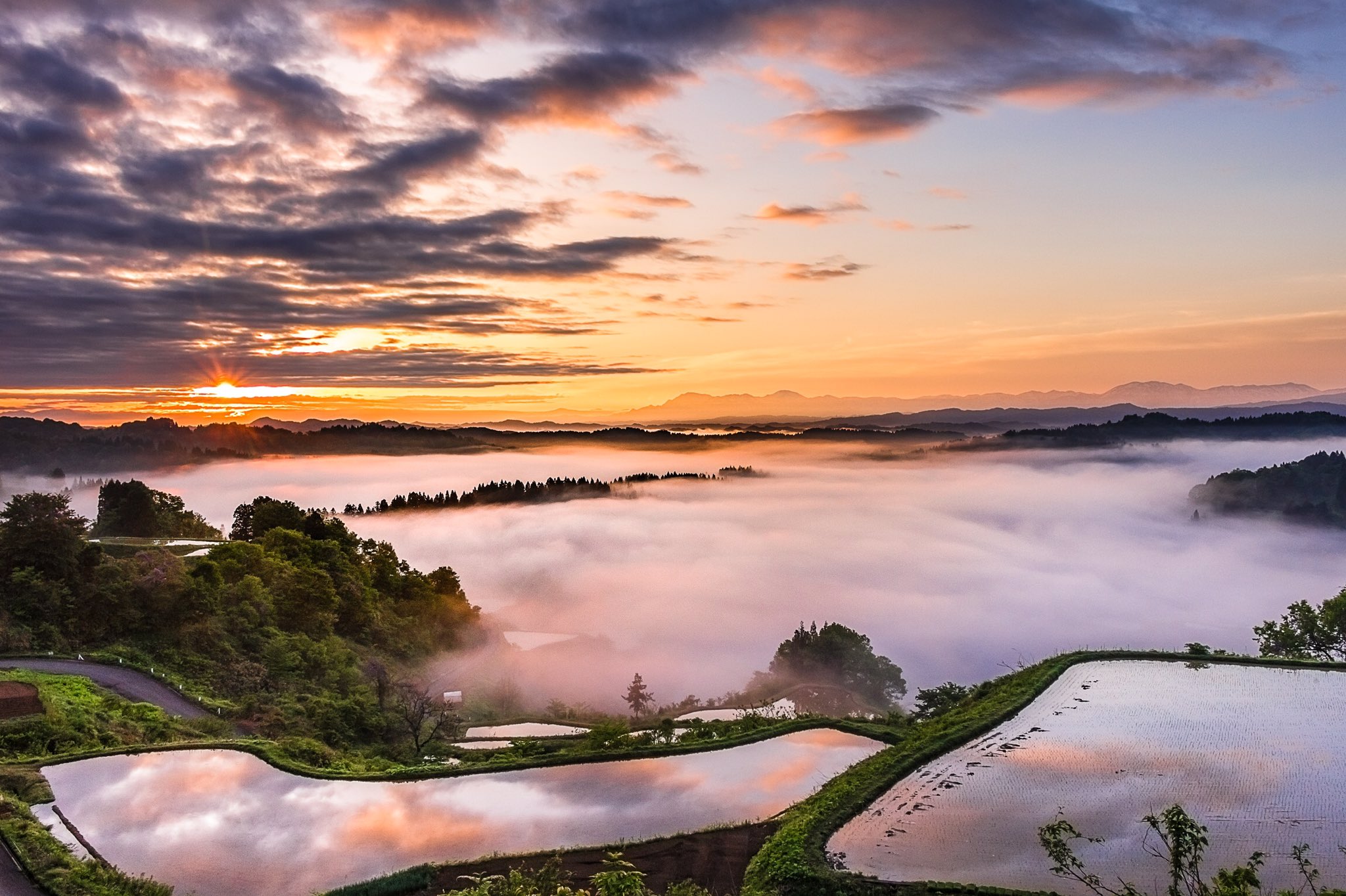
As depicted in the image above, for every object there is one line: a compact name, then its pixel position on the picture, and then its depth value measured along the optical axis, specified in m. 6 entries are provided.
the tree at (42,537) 46.75
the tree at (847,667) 80.94
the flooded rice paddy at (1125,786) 18.50
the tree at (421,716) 37.62
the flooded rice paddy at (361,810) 21.14
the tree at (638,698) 81.75
